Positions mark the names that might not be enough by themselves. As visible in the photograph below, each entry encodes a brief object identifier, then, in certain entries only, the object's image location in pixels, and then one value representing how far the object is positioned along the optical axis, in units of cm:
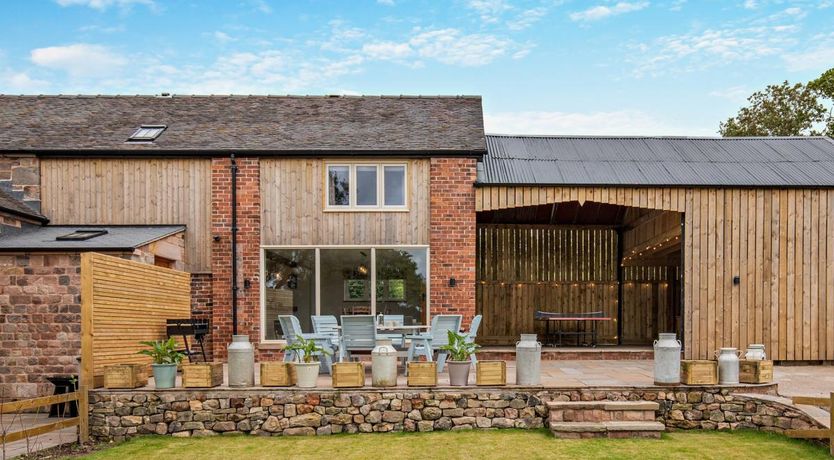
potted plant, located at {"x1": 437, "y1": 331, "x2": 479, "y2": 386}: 781
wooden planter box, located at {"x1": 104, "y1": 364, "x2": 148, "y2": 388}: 776
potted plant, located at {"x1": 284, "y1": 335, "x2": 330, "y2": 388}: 777
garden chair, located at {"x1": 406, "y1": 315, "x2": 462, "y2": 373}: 908
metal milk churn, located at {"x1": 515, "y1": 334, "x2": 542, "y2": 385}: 786
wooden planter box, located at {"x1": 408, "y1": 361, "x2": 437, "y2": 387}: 778
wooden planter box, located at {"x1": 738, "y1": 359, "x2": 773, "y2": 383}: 782
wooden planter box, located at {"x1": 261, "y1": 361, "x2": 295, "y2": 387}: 780
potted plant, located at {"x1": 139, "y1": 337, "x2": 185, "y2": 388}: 780
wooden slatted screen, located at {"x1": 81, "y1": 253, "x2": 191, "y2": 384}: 787
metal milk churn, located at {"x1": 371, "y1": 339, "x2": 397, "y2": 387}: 780
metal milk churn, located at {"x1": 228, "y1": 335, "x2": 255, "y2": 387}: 783
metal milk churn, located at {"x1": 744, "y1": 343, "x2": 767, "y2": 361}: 809
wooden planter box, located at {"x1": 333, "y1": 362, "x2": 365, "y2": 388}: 776
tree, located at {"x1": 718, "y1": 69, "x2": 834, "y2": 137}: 2320
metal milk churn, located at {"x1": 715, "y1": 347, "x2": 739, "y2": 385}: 779
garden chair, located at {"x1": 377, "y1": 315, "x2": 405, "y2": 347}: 911
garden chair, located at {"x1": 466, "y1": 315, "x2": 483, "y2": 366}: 920
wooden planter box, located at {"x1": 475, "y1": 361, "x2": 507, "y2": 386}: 778
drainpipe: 1155
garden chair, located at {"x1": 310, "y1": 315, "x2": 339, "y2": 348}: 952
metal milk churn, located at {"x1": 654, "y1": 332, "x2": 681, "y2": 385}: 775
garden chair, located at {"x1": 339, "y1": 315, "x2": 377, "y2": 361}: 877
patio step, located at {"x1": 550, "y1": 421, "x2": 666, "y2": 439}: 729
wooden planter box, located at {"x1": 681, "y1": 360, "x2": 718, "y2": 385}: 773
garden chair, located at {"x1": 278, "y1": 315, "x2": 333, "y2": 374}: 914
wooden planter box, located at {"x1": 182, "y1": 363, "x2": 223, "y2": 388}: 774
